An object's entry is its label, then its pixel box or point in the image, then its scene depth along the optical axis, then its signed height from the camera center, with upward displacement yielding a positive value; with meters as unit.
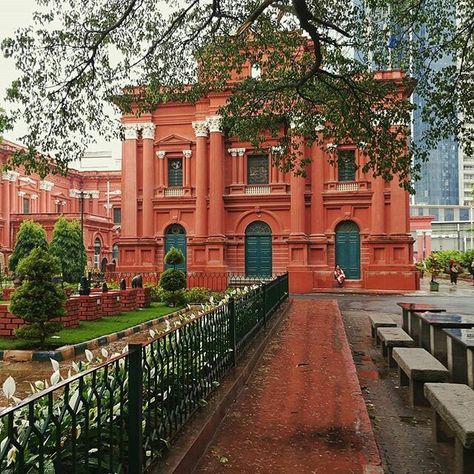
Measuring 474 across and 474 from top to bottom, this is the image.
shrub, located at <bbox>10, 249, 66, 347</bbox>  8.25 -0.78
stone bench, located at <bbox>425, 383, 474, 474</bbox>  3.16 -1.14
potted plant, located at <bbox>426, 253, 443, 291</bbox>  36.75 -1.06
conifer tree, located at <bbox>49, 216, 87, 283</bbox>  30.42 +0.29
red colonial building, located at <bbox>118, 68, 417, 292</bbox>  23.77 +2.10
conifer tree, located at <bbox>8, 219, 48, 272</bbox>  30.52 +0.80
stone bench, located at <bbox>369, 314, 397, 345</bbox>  8.66 -1.27
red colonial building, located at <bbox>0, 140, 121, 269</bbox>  37.16 +4.29
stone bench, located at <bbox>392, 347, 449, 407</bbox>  5.01 -1.23
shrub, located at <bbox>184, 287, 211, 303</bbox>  17.05 -1.54
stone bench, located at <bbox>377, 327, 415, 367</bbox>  6.89 -1.26
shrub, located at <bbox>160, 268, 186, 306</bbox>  15.48 -0.97
